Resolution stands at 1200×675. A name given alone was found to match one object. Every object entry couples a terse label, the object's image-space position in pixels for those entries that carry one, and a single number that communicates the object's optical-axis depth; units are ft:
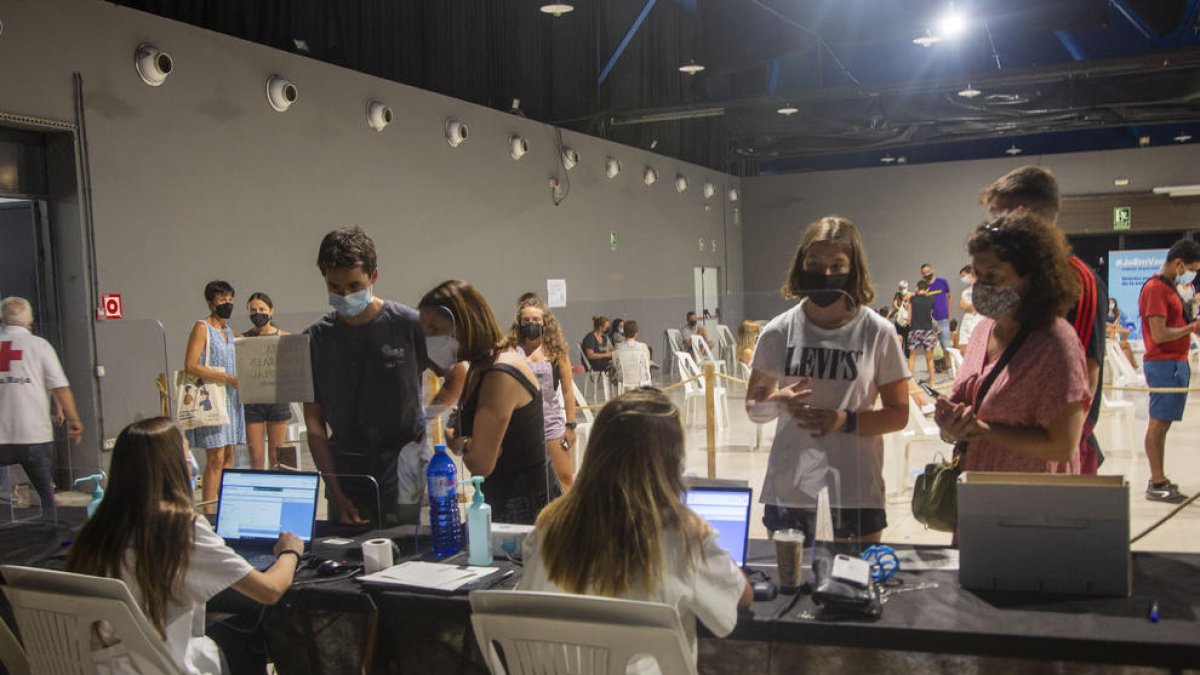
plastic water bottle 8.69
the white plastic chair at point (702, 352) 18.86
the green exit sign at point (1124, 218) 51.13
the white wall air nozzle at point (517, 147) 34.50
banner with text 50.01
